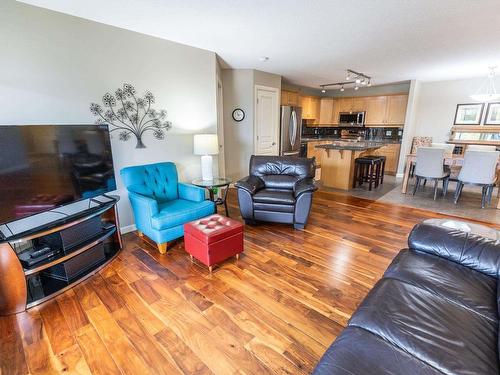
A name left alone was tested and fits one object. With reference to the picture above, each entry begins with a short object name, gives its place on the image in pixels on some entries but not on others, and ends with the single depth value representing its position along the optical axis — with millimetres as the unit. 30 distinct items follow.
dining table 4491
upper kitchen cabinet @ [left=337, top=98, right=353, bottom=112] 7713
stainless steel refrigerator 6062
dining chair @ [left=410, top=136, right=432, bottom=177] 6438
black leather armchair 3262
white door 5328
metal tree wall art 2887
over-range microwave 7453
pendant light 5578
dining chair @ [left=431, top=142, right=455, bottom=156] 5207
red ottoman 2336
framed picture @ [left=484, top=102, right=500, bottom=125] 5660
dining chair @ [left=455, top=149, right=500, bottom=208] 4055
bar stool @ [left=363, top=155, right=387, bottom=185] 5441
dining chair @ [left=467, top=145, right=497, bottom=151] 5305
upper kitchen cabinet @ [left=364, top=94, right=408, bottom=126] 6719
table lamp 3459
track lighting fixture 5186
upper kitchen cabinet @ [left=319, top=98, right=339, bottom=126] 8064
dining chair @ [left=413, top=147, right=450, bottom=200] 4461
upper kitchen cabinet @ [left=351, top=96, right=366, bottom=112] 7412
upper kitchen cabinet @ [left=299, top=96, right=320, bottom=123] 7509
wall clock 5195
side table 3365
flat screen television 1905
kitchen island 5223
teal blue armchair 2668
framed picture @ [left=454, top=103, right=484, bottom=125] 5828
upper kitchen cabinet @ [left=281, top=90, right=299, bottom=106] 6488
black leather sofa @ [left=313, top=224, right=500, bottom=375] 976
